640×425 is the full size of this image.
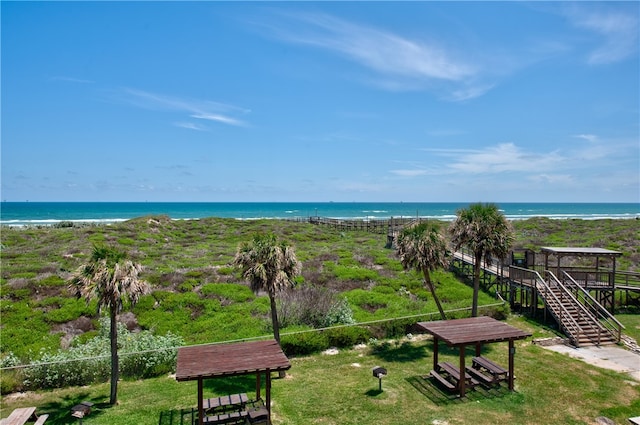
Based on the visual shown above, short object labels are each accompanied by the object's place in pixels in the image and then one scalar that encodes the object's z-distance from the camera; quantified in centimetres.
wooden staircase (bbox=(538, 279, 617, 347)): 1889
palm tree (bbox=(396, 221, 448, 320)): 1980
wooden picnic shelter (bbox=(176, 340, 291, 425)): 1106
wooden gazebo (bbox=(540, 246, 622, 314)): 2252
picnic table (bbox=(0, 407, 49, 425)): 1123
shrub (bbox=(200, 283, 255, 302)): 2609
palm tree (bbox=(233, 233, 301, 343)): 1580
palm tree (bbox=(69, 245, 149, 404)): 1302
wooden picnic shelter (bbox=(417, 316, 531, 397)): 1344
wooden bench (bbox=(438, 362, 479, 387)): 1397
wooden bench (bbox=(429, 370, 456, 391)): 1378
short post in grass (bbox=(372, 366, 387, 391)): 1341
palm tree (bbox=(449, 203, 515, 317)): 2014
